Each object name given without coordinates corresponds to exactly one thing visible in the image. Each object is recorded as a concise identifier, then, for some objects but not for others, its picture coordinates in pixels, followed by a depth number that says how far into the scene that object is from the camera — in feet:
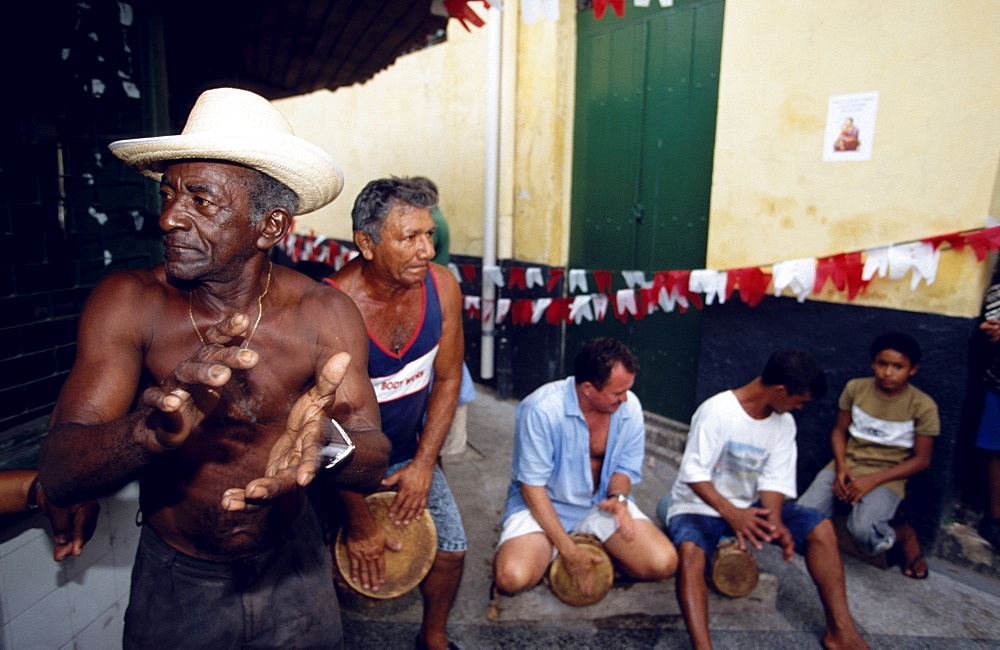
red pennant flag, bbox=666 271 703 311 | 16.35
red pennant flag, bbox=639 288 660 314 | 17.29
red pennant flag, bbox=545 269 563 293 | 20.39
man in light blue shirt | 10.98
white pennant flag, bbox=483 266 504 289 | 21.75
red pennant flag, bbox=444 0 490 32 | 13.30
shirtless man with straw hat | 6.18
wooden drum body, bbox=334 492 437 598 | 9.84
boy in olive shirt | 12.81
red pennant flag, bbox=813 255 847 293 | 13.85
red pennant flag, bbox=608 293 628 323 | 17.96
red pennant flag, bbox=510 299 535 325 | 20.94
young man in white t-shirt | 11.03
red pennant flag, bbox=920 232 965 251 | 12.22
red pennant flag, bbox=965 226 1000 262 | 11.80
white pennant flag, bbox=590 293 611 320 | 18.47
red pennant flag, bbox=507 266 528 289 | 21.20
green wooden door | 17.34
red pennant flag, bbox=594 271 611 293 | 19.12
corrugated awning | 14.49
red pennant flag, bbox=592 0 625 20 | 12.26
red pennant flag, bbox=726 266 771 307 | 15.21
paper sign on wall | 13.47
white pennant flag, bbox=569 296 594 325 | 18.83
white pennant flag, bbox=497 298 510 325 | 21.57
